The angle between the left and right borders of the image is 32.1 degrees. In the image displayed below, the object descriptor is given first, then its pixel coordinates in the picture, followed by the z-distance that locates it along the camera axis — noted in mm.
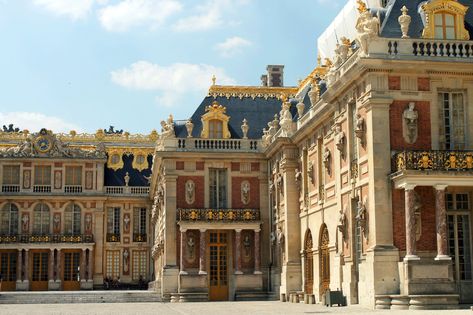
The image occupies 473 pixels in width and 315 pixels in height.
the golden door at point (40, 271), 56812
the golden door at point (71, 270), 57312
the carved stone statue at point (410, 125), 23484
